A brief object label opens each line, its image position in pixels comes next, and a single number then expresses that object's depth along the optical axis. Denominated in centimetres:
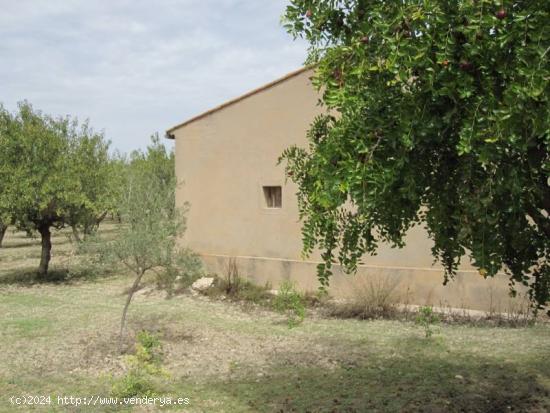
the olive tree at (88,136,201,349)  920
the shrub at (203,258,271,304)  1301
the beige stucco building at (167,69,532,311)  1212
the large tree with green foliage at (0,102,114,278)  1487
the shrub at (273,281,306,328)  1097
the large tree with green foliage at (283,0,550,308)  303
